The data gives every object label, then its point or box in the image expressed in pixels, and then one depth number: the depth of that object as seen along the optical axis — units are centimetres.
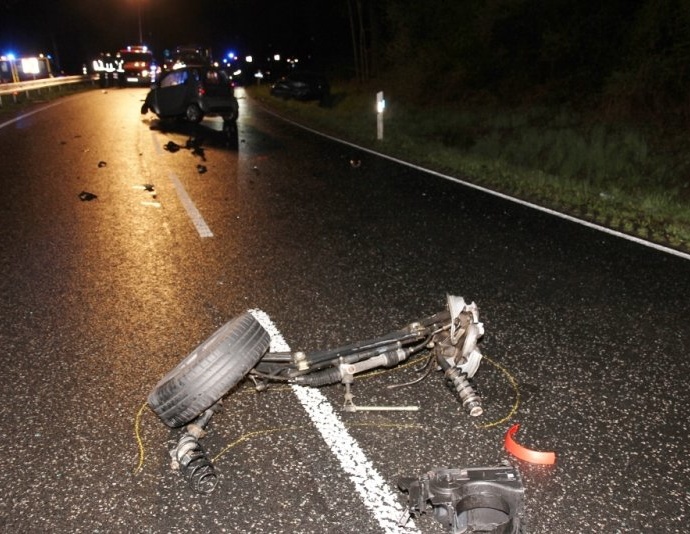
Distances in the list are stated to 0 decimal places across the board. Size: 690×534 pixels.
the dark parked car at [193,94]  1836
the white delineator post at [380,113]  1498
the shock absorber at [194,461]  291
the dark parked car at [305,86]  2897
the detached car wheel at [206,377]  311
